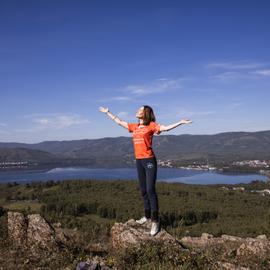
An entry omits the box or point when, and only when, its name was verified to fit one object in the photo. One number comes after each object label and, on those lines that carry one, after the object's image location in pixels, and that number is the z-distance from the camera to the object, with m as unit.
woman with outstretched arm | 7.22
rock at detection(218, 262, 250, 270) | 5.43
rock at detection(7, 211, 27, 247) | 6.61
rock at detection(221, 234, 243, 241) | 9.30
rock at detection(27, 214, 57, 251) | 6.30
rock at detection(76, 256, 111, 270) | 5.07
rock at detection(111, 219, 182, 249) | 6.52
